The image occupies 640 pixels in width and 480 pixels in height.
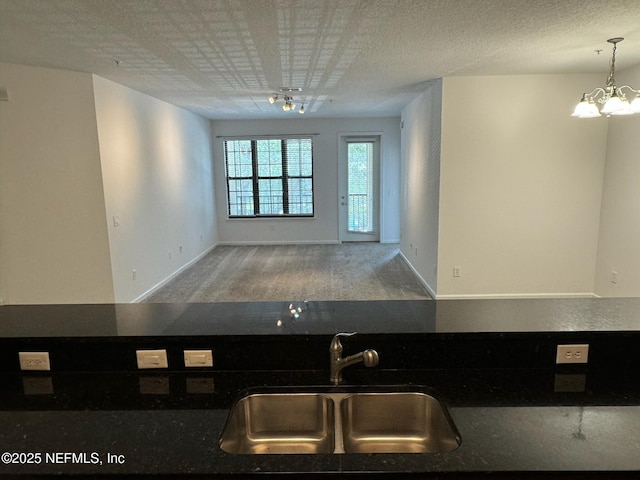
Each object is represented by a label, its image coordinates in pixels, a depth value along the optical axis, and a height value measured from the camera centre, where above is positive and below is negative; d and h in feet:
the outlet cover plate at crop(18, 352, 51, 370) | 4.70 -1.98
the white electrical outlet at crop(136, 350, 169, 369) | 4.68 -1.96
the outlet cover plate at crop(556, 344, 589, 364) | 4.62 -1.97
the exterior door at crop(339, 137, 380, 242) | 27.53 -0.53
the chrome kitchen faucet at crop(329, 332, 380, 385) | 4.19 -1.83
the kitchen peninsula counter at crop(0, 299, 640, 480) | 3.22 -2.15
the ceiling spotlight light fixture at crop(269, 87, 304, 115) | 16.44 +3.73
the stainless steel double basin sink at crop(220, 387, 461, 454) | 4.25 -2.46
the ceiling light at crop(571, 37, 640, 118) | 9.98 +1.84
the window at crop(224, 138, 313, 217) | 27.53 +0.44
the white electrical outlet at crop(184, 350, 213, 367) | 4.67 -1.96
